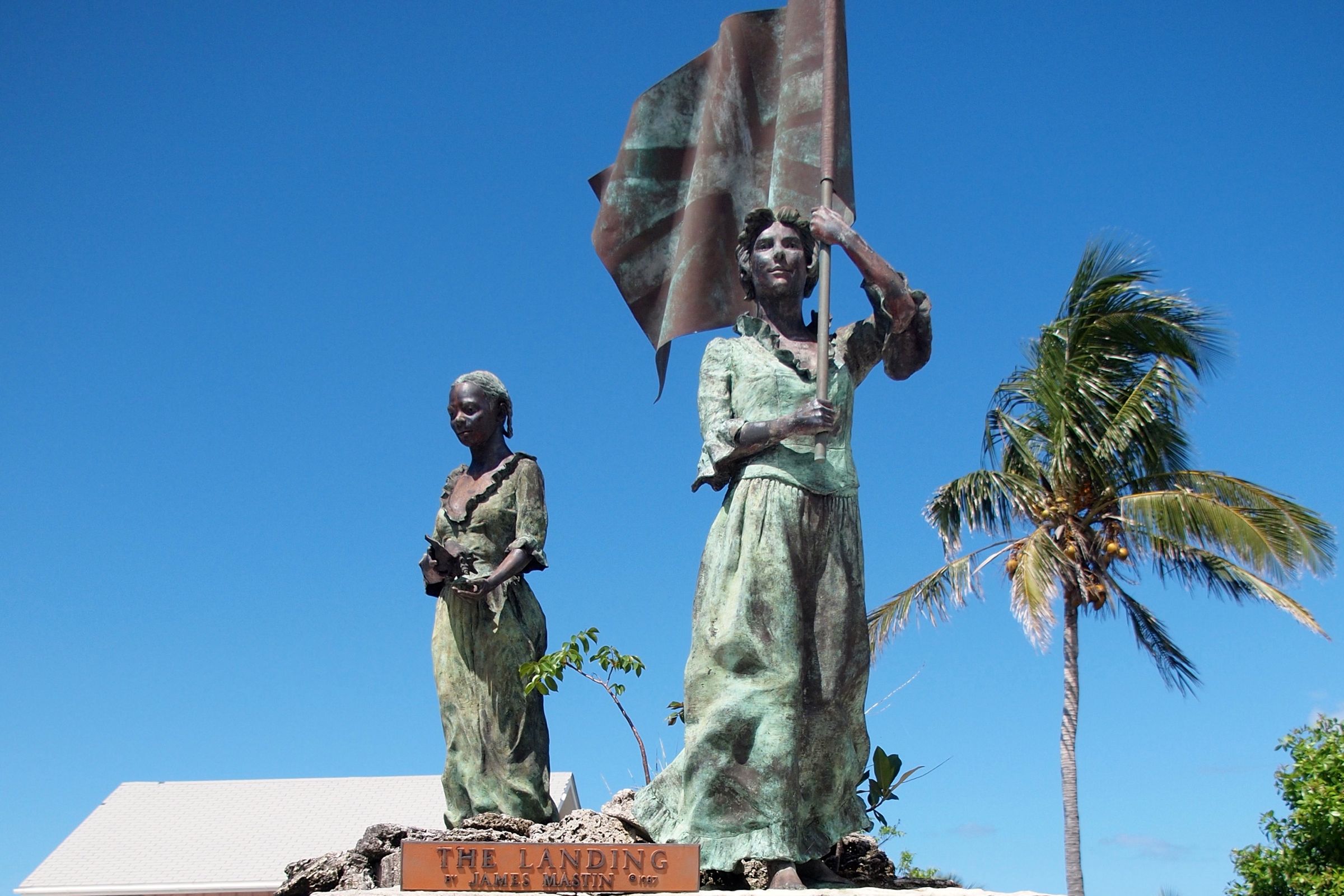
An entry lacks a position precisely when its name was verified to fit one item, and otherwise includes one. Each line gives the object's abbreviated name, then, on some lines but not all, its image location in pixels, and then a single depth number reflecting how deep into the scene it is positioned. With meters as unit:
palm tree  19.12
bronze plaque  6.02
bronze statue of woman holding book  8.85
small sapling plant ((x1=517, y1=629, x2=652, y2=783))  8.97
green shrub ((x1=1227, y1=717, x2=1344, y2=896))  15.22
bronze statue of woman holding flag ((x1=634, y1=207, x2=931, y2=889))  6.36
